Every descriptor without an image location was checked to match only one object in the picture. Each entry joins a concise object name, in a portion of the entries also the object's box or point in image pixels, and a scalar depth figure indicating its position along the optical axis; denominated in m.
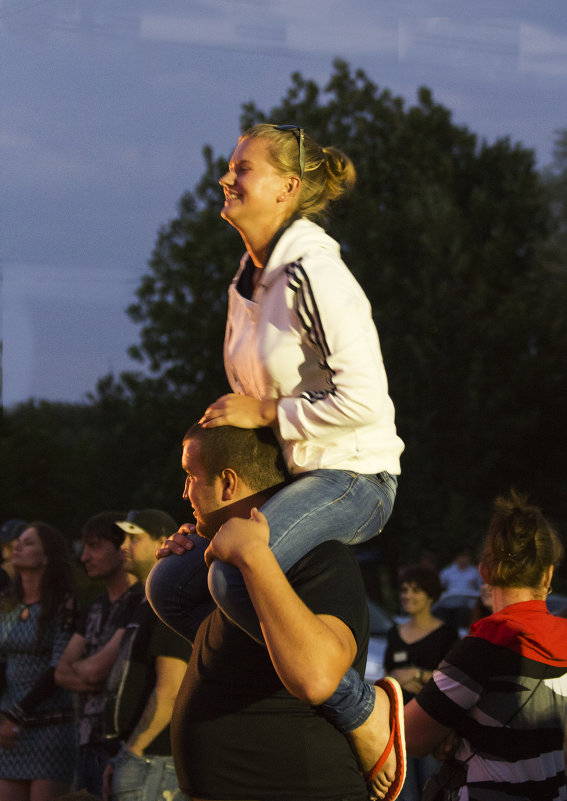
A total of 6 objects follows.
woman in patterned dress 11.10
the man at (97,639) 10.45
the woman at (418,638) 13.74
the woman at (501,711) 6.66
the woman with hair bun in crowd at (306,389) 4.69
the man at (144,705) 8.80
